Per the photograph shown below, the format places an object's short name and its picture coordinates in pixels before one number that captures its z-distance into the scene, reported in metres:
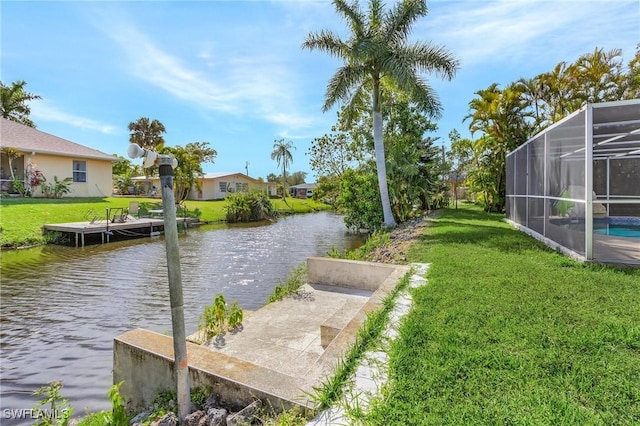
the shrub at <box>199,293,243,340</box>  4.89
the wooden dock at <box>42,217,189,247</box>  13.94
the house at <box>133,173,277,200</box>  36.22
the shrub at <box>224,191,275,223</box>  24.75
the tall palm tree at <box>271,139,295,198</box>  51.72
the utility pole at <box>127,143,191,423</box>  2.66
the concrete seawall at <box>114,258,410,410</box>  2.68
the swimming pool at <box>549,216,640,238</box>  9.63
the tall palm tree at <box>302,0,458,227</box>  12.01
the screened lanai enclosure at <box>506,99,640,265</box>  5.95
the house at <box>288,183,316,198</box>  61.20
